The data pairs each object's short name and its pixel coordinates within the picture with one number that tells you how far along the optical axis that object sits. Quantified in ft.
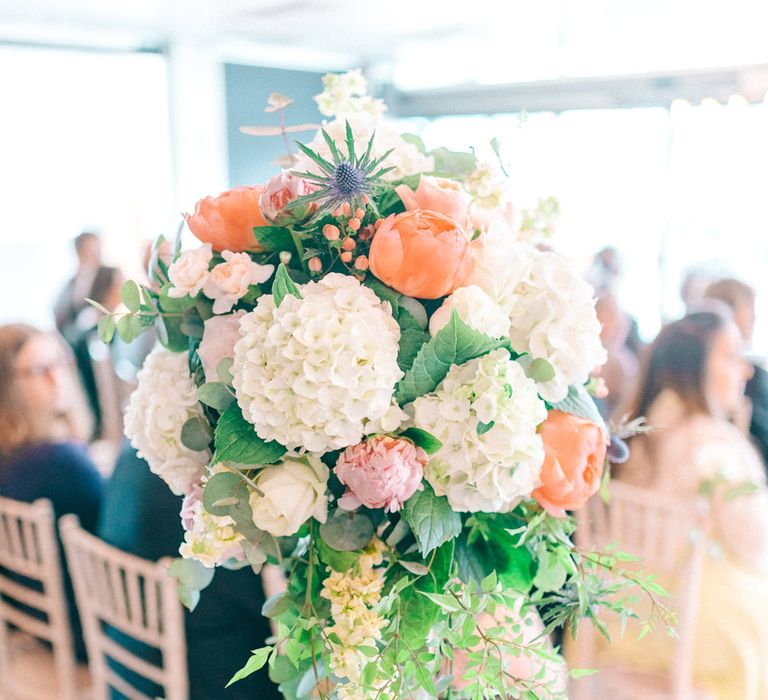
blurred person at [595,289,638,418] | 9.11
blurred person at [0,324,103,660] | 6.62
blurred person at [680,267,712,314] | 11.11
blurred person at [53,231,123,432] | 11.67
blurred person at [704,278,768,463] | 8.46
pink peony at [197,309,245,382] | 2.33
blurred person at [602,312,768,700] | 6.53
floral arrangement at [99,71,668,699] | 2.13
